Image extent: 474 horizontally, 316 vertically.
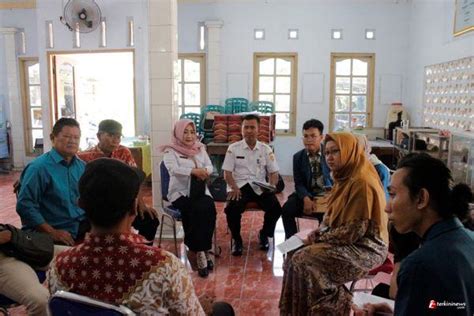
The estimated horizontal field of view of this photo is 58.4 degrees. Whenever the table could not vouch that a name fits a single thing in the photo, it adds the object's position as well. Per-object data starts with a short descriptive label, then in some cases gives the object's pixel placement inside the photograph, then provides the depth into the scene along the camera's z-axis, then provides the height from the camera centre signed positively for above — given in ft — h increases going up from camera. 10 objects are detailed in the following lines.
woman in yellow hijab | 7.15 -2.59
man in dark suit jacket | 11.36 -2.02
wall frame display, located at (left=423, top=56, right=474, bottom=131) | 15.87 +0.19
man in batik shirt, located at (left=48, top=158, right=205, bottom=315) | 3.83 -1.50
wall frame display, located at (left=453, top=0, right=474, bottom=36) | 15.79 +3.19
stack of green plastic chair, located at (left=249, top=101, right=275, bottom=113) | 23.79 -0.44
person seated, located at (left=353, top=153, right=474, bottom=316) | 3.60 -1.25
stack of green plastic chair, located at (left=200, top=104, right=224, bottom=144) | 21.13 -1.36
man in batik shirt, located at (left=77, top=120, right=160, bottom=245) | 10.20 -1.38
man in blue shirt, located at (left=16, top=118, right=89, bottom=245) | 7.66 -1.75
